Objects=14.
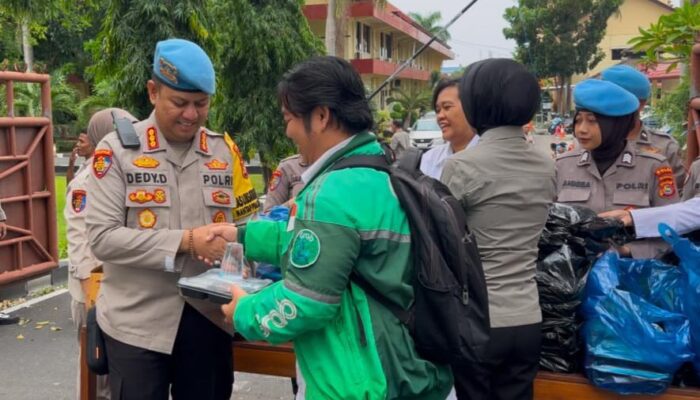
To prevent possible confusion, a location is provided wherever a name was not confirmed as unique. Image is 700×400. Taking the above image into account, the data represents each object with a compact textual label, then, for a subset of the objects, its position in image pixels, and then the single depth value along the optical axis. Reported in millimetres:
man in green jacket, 1663
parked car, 25994
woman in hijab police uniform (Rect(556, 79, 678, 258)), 2966
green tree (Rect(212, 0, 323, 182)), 12656
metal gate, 6247
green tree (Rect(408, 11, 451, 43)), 55250
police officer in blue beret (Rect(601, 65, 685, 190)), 4023
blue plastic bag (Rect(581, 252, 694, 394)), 2297
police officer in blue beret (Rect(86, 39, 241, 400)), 2334
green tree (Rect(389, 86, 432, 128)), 35938
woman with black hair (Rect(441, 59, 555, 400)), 2258
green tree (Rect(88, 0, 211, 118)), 8930
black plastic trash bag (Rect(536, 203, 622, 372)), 2459
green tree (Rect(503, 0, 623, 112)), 38281
